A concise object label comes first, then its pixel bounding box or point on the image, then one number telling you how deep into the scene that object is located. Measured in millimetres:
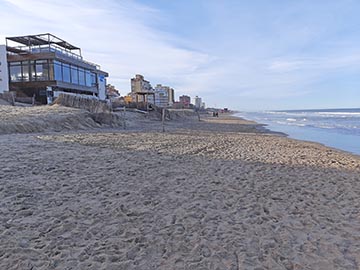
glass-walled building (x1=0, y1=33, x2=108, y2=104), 27703
